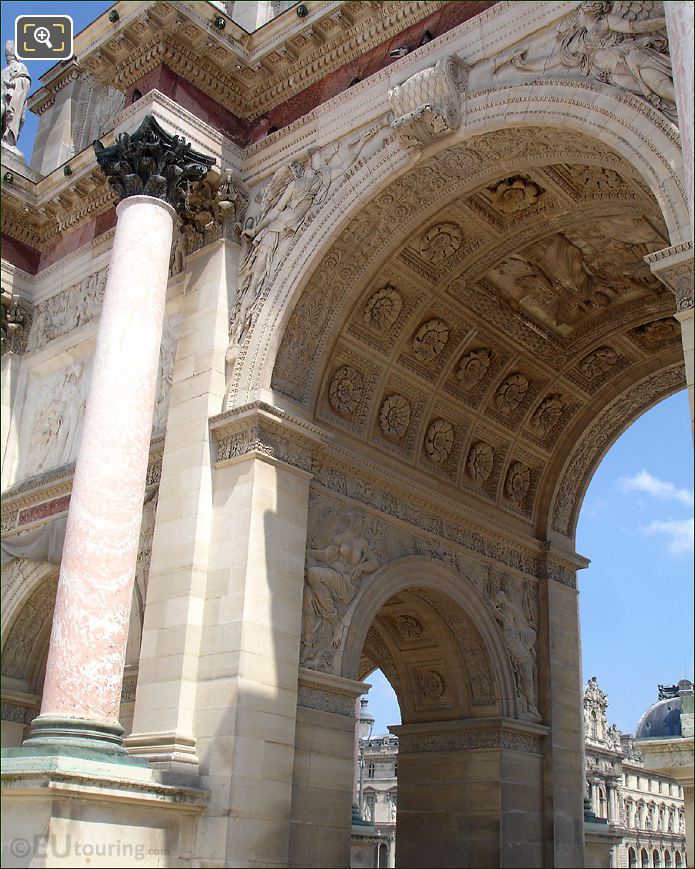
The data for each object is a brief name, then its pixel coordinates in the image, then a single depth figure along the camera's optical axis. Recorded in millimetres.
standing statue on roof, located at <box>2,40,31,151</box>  20058
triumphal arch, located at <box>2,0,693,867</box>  11703
